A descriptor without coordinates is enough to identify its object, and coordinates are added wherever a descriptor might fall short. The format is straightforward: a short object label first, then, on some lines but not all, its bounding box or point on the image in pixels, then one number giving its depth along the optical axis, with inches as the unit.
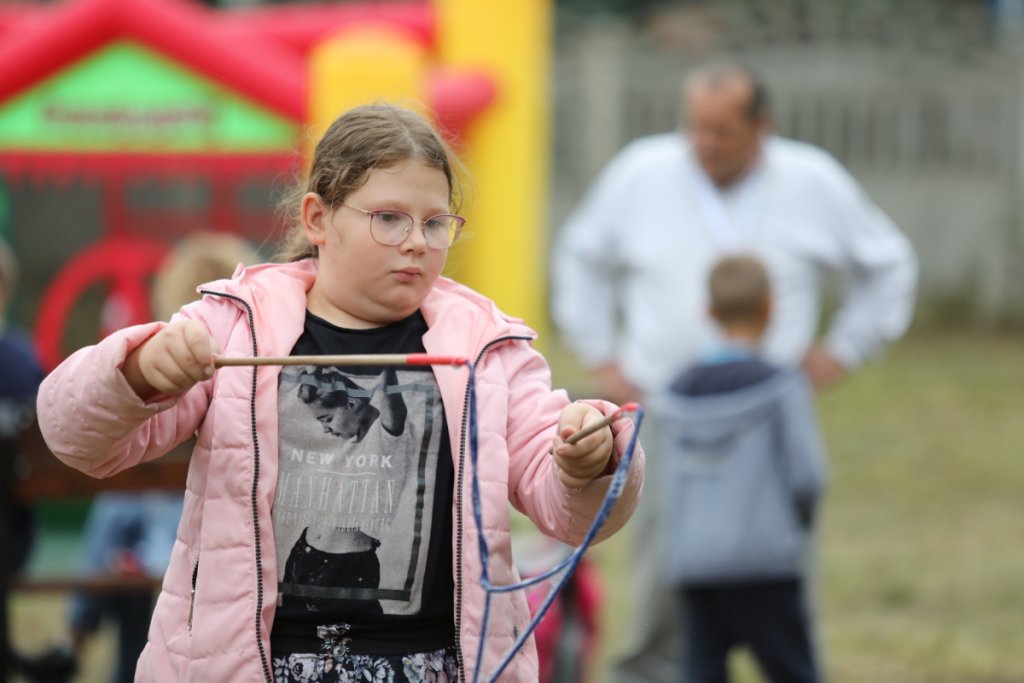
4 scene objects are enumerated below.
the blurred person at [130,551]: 388.8
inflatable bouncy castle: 531.5
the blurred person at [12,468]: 352.2
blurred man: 417.4
